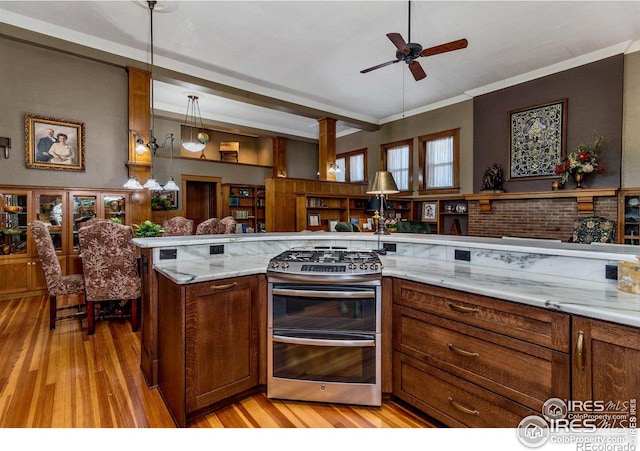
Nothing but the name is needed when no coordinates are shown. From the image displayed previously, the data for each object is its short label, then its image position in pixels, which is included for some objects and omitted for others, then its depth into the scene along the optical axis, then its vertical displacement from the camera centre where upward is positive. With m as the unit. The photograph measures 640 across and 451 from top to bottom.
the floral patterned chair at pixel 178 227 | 5.10 -0.11
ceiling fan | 3.51 +1.93
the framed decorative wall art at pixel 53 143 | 4.41 +1.10
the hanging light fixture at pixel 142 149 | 4.55 +1.06
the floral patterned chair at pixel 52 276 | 3.05 -0.55
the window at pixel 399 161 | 8.25 +1.58
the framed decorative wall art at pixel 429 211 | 7.58 +0.21
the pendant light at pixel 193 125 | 6.71 +2.53
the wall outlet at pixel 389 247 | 2.59 -0.22
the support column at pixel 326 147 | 7.83 +1.79
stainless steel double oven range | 1.89 -0.66
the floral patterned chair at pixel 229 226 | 4.76 -0.09
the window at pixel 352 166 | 9.55 +1.67
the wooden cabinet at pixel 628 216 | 4.77 +0.05
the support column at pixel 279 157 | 9.84 +1.95
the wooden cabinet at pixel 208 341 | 1.75 -0.70
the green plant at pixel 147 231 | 3.67 -0.12
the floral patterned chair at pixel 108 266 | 2.94 -0.43
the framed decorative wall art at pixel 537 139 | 5.58 +1.46
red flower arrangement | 5.04 +0.94
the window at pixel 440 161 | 7.21 +1.37
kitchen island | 1.21 -0.36
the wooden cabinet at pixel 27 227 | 4.27 -0.08
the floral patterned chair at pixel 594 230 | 4.58 -0.15
